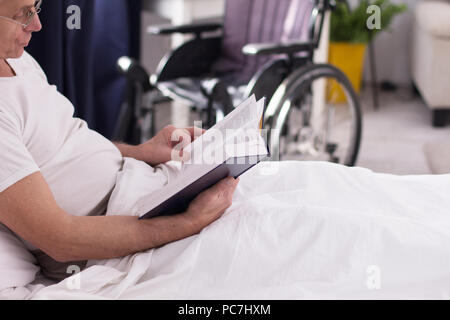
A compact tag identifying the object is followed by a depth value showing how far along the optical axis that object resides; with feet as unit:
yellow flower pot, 11.23
